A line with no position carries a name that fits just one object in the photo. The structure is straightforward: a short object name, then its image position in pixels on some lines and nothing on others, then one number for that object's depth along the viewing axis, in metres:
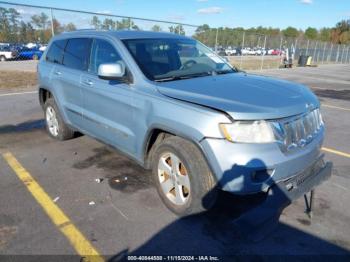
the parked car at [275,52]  33.50
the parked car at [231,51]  32.99
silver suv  2.88
